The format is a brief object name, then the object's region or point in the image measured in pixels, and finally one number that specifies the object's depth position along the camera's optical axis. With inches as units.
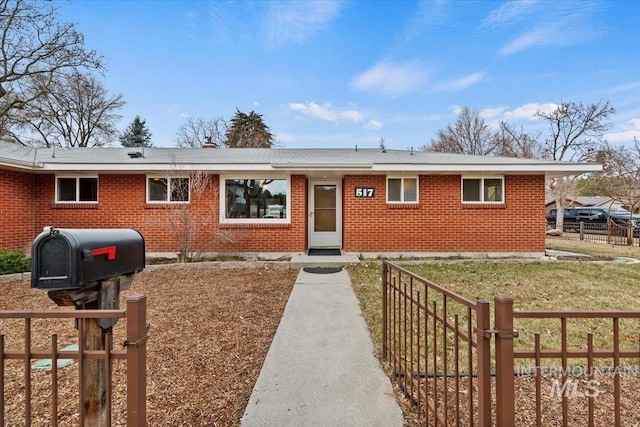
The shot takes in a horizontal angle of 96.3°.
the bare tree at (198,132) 1053.3
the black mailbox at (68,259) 60.7
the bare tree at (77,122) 812.6
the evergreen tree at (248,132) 1153.4
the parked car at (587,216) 783.7
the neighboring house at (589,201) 1664.0
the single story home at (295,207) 343.0
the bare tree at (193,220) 321.1
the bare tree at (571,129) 889.5
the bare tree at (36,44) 426.9
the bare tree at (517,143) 1058.7
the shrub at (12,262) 252.4
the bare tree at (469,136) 1217.4
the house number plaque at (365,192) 349.4
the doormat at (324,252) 342.0
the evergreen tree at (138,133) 1291.8
